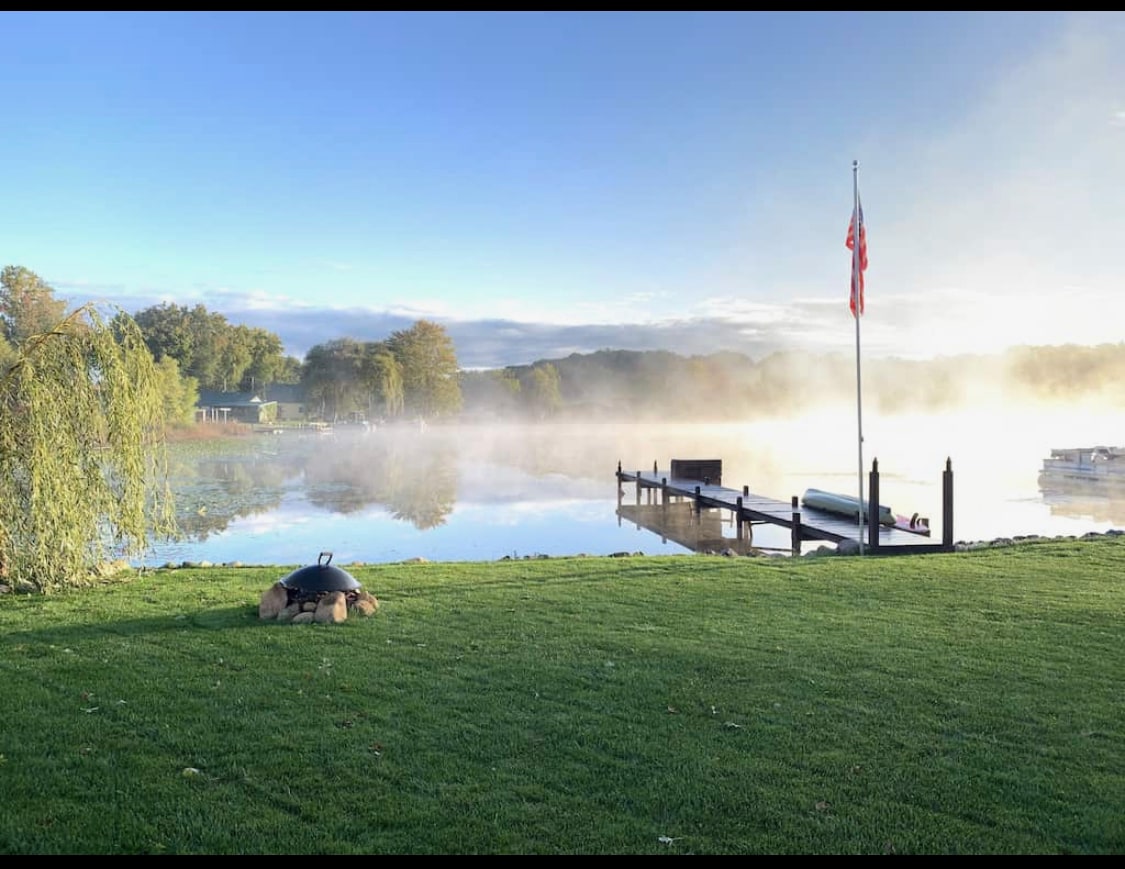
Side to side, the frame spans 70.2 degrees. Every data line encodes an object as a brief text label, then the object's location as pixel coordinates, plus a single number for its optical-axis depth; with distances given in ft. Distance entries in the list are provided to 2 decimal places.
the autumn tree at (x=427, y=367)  303.68
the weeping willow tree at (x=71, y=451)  30.68
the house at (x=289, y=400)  328.08
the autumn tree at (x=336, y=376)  289.33
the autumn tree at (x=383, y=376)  271.90
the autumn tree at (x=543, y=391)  437.58
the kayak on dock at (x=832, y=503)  63.52
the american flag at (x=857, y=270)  43.78
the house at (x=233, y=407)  269.44
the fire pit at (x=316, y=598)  25.79
